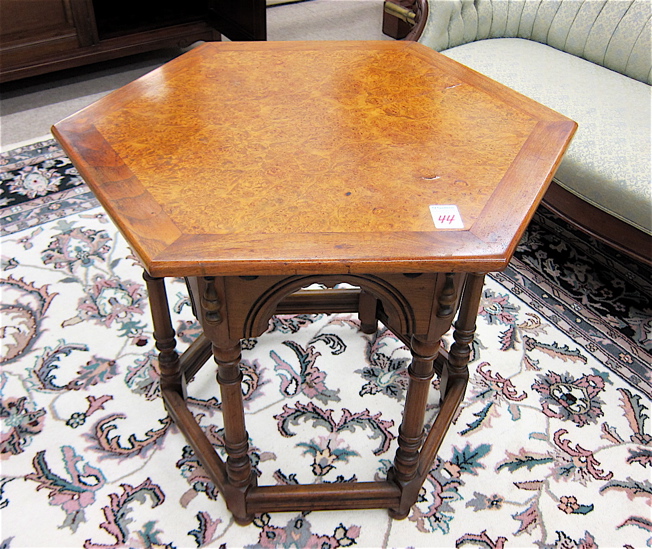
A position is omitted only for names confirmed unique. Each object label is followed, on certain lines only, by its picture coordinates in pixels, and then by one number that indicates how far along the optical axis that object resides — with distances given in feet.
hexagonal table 3.44
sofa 6.22
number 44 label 3.59
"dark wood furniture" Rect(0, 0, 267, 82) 9.52
